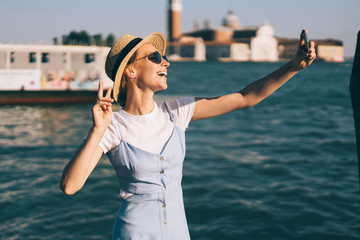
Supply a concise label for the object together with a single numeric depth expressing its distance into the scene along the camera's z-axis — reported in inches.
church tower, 4985.2
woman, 74.5
